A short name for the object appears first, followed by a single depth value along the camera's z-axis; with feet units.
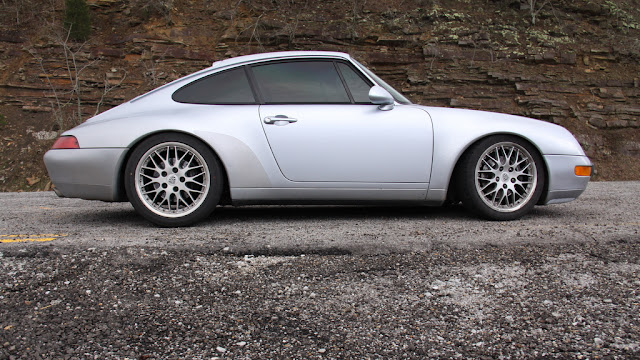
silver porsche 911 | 11.43
